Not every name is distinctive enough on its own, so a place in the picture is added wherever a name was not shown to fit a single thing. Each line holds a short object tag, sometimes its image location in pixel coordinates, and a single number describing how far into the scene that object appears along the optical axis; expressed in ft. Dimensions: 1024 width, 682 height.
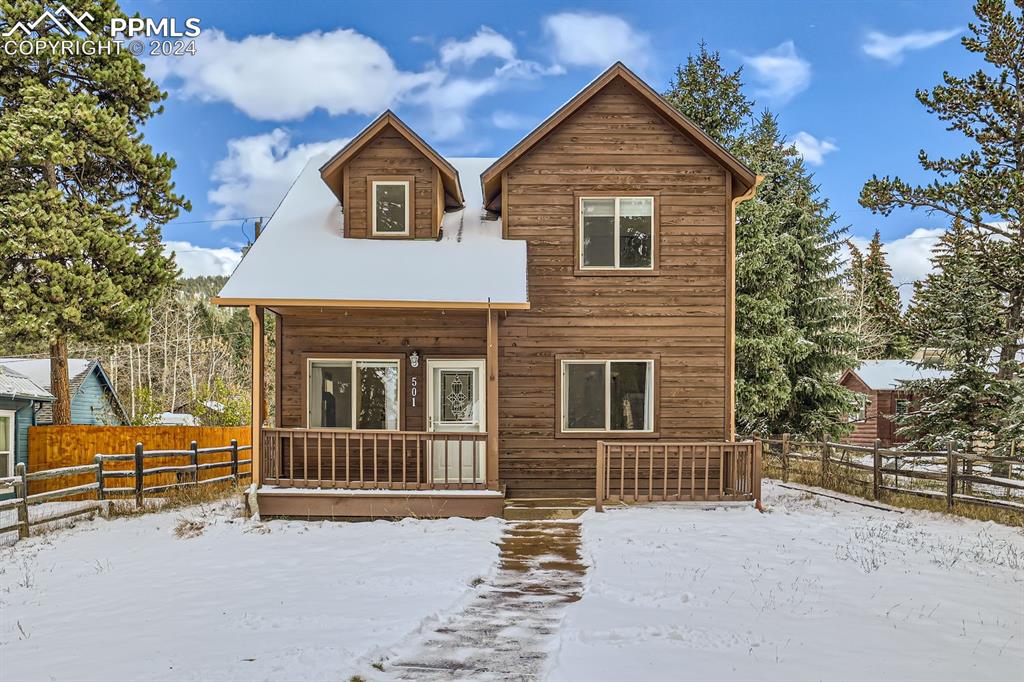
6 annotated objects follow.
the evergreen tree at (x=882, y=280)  137.39
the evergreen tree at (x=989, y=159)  55.47
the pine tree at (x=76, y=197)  60.13
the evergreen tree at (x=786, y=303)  65.82
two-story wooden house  41.32
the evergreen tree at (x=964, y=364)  56.80
